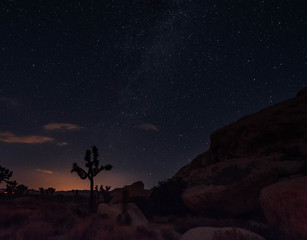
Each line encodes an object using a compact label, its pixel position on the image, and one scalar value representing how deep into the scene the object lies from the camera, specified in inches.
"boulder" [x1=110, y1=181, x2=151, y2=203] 703.1
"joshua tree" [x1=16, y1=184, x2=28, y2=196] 1730.3
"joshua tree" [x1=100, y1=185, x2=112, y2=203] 1667.8
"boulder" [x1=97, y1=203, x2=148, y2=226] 474.9
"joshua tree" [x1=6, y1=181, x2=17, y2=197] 1551.4
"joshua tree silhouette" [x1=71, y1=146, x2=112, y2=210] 763.4
